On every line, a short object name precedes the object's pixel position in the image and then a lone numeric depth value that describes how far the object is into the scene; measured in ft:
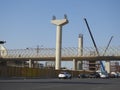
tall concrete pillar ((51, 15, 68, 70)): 342.03
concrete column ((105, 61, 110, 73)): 491.22
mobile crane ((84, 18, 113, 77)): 294.09
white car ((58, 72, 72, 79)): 223.12
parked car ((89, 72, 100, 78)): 282.77
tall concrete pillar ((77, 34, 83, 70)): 471.13
